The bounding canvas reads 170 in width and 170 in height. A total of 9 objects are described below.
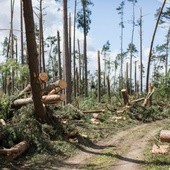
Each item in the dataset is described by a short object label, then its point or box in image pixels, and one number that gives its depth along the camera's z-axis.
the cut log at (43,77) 10.76
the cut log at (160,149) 8.39
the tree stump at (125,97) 16.02
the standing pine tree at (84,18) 29.70
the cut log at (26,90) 11.22
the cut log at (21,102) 10.44
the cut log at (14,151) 7.74
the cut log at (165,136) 7.30
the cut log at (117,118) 14.16
